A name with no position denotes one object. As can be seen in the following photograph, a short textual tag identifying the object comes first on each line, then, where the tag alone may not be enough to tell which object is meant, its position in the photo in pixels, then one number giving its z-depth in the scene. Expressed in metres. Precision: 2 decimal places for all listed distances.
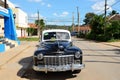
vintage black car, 3.88
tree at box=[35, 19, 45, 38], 39.20
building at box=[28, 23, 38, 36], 36.61
